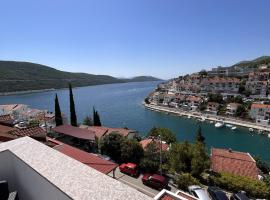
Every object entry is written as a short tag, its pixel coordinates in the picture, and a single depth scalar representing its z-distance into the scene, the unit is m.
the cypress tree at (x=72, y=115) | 29.61
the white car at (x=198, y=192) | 11.33
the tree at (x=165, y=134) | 26.57
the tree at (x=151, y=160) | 14.61
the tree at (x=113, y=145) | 16.80
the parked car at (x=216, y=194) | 11.12
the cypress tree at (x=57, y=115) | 29.14
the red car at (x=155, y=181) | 12.10
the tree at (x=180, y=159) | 15.15
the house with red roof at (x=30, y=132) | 11.36
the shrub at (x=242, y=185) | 13.30
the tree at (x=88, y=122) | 36.88
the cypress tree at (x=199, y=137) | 30.39
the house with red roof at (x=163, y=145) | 20.37
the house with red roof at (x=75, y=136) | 18.08
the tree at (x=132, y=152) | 15.82
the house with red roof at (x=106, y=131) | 24.38
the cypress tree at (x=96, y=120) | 35.12
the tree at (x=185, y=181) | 12.73
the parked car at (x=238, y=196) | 11.30
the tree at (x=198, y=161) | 14.84
